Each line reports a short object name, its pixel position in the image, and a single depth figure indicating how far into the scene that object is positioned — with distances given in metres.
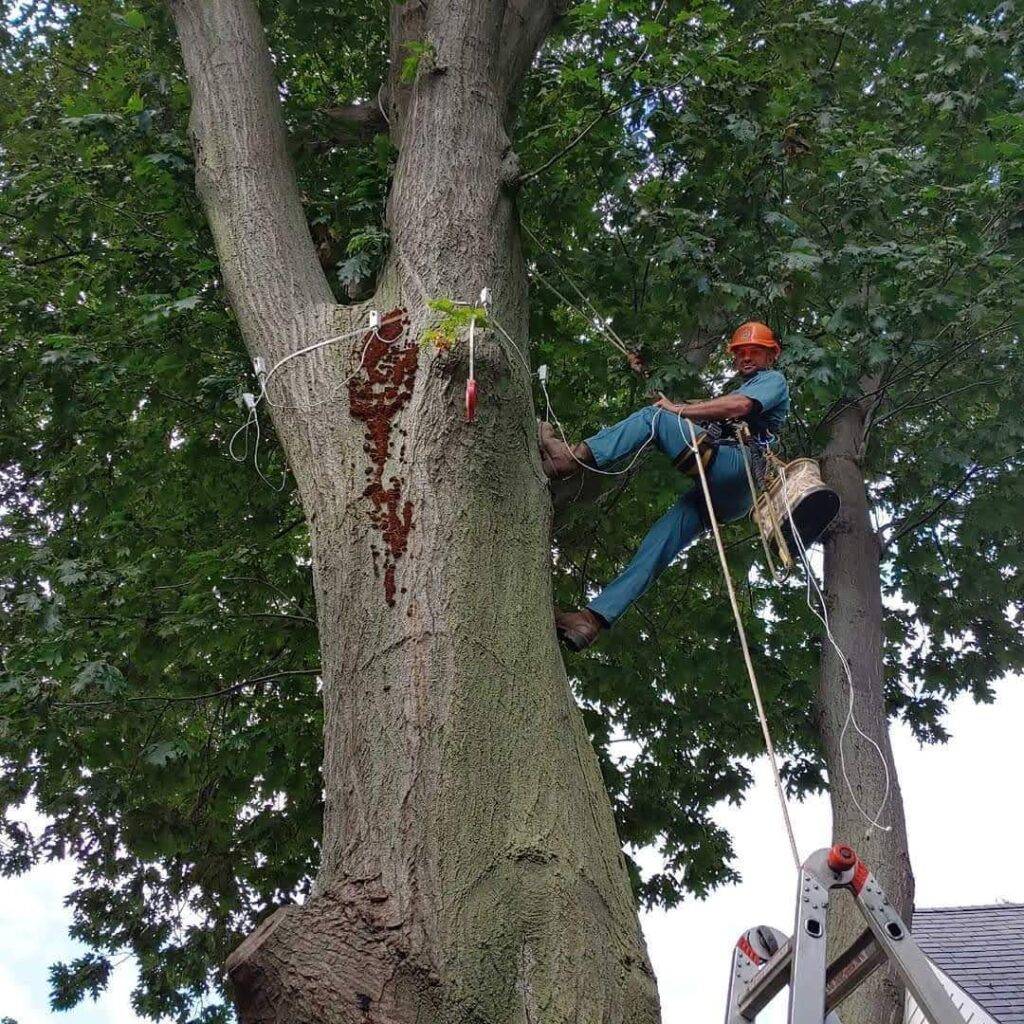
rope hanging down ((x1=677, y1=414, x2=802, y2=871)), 2.85
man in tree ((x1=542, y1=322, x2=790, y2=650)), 4.20
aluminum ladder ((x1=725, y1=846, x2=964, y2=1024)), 2.60
